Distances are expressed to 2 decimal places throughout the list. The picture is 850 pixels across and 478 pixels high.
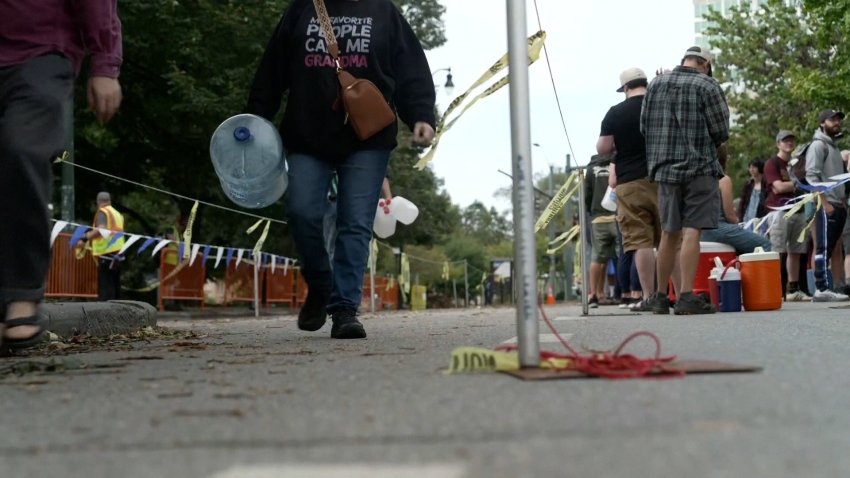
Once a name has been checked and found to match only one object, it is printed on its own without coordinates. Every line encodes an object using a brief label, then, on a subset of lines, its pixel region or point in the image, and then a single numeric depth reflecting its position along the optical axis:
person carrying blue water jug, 6.11
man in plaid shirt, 8.40
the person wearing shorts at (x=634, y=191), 9.69
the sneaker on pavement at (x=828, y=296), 11.81
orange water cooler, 9.79
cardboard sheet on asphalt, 3.33
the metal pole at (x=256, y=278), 18.68
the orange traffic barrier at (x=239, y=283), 21.78
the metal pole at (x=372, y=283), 17.70
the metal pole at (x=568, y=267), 54.32
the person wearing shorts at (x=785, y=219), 12.77
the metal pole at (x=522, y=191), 3.56
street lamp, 36.91
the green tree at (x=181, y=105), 20.00
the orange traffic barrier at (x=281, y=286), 23.03
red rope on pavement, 3.32
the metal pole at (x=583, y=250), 10.00
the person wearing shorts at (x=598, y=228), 13.45
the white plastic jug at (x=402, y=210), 15.98
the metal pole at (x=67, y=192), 14.84
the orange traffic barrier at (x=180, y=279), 18.89
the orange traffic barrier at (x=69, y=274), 14.64
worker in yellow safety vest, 15.00
